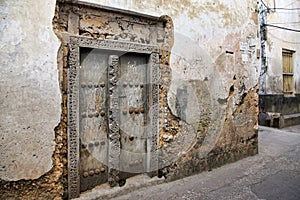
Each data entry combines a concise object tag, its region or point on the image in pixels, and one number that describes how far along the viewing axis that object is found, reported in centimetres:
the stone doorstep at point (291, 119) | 746
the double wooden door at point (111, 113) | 256
